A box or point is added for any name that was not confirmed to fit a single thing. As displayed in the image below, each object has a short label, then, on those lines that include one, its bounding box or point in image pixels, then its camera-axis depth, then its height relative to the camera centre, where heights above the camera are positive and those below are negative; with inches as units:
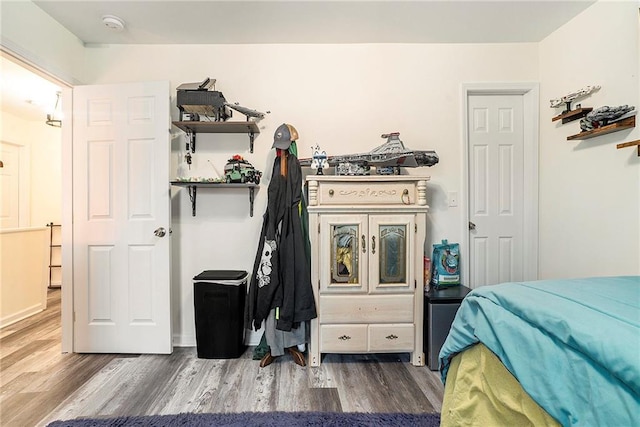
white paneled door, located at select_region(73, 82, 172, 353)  85.0 -1.0
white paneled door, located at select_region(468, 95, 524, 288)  94.3 +8.2
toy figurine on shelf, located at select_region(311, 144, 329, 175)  80.9 +14.8
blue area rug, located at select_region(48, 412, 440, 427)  56.4 -42.3
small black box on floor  75.9 -29.1
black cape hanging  75.1 -14.2
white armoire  76.4 -14.6
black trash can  81.3 -29.7
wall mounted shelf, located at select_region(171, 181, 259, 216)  82.3 +8.1
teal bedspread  25.3 -14.0
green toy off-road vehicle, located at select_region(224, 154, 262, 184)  83.0 +12.3
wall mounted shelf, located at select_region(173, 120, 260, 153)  83.4 +26.3
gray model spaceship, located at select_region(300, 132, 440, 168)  79.1 +15.8
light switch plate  93.1 +4.7
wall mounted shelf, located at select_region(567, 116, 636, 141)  67.1 +20.8
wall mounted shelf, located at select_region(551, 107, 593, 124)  76.6 +27.5
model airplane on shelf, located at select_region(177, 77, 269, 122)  80.8 +32.9
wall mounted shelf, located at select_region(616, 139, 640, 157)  63.4 +15.6
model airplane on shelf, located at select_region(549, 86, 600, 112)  75.6 +32.6
